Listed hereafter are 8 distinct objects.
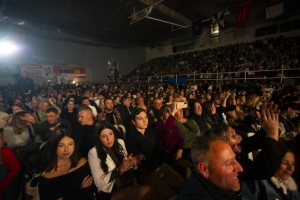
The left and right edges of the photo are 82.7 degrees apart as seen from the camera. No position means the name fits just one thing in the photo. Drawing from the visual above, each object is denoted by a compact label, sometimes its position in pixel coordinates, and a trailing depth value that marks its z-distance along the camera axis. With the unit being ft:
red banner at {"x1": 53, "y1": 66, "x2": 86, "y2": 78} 47.25
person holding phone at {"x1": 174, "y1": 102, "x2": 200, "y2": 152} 9.59
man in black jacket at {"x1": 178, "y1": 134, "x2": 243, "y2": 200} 3.48
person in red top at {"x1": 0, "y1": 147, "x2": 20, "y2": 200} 6.18
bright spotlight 29.69
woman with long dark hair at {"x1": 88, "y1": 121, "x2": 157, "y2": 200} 5.72
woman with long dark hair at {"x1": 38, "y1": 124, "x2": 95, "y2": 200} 5.21
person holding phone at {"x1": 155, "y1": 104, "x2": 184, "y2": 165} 8.53
